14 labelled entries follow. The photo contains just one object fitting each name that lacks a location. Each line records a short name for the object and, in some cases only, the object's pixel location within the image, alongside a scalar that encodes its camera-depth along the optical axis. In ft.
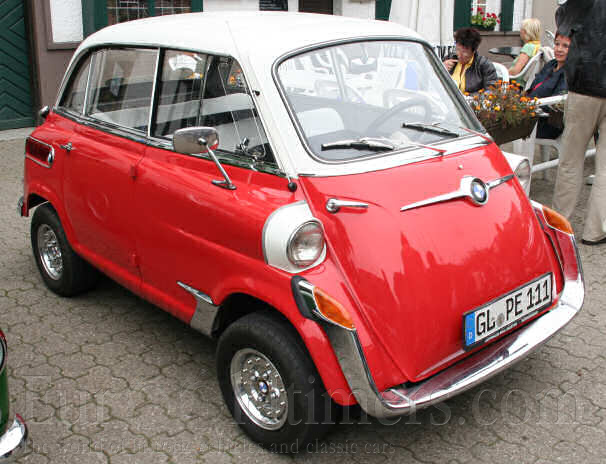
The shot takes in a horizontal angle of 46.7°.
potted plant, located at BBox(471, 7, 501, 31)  50.19
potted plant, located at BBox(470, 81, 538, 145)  19.24
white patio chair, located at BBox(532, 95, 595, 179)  21.39
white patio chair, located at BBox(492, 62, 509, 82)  24.95
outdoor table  34.88
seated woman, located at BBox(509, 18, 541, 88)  31.22
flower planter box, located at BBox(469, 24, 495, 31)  50.47
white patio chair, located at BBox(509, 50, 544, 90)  27.58
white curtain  24.57
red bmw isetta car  9.45
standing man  17.62
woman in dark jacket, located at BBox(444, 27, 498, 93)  23.25
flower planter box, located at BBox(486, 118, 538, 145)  19.26
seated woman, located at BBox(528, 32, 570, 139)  22.31
